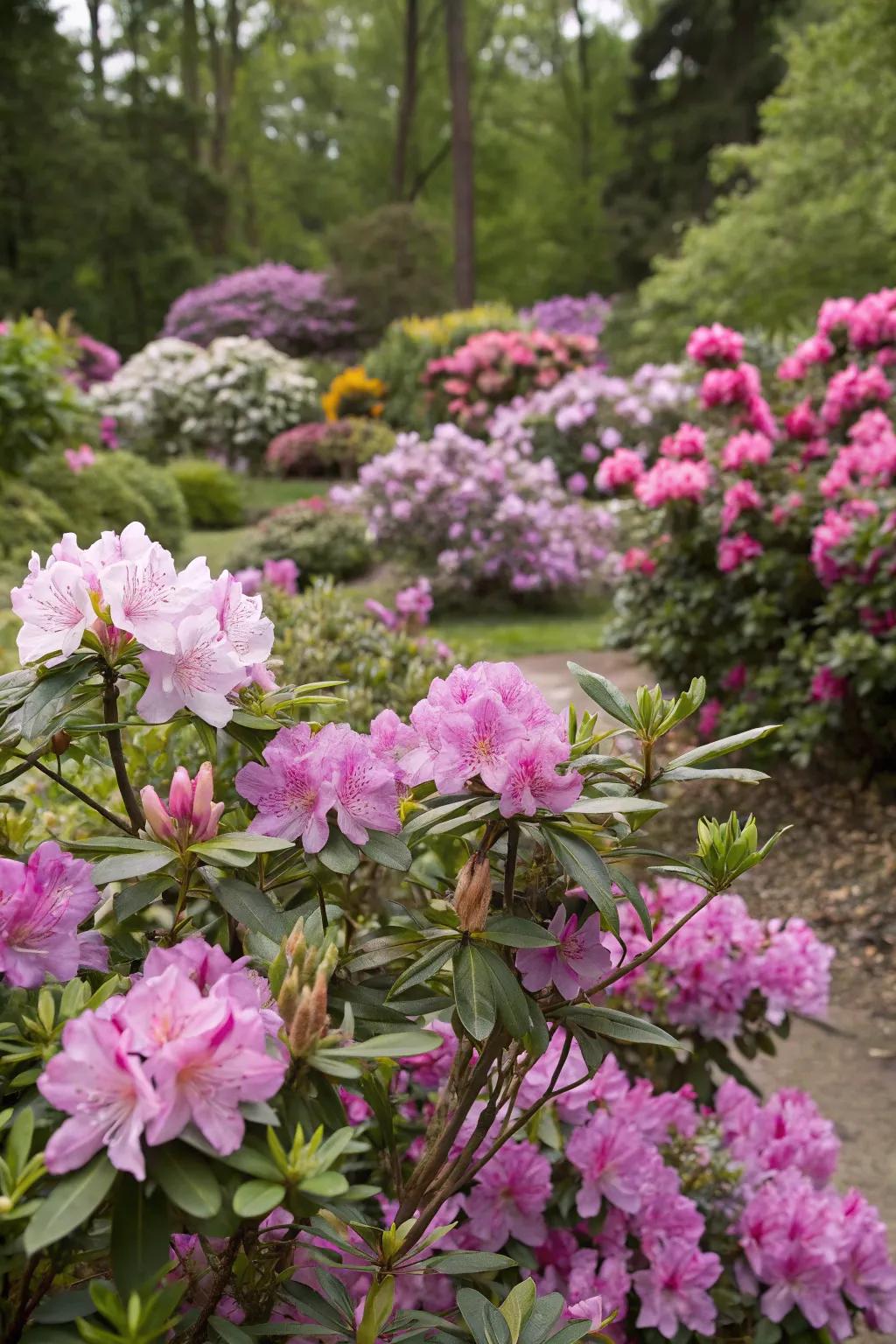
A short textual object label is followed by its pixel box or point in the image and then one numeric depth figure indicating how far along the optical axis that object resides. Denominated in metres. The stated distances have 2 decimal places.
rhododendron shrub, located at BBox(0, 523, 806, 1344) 0.70
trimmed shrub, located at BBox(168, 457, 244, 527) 11.95
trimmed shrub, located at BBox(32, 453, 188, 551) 7.77
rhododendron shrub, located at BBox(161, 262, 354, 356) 19.89
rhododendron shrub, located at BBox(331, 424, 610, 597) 8.15
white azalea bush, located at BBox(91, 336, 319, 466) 15.48
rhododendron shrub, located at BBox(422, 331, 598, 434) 12.80
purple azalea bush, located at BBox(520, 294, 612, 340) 21.48
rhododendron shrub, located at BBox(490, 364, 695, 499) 9.98
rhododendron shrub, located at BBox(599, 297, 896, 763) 3.97
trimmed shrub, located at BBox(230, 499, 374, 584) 8.84
